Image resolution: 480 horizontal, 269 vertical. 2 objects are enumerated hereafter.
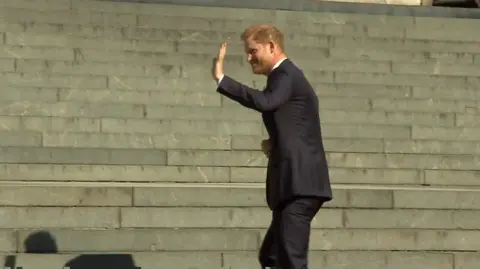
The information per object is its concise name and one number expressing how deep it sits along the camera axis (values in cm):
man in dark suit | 886
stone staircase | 1360
